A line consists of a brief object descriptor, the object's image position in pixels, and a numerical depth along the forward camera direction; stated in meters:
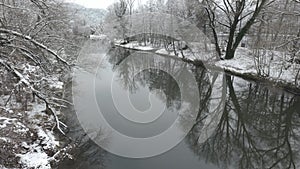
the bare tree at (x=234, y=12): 15.11
